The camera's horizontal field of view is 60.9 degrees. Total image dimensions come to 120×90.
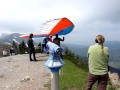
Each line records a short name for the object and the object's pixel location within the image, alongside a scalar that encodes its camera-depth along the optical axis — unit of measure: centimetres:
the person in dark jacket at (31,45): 801
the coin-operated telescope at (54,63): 206
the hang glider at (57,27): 973
